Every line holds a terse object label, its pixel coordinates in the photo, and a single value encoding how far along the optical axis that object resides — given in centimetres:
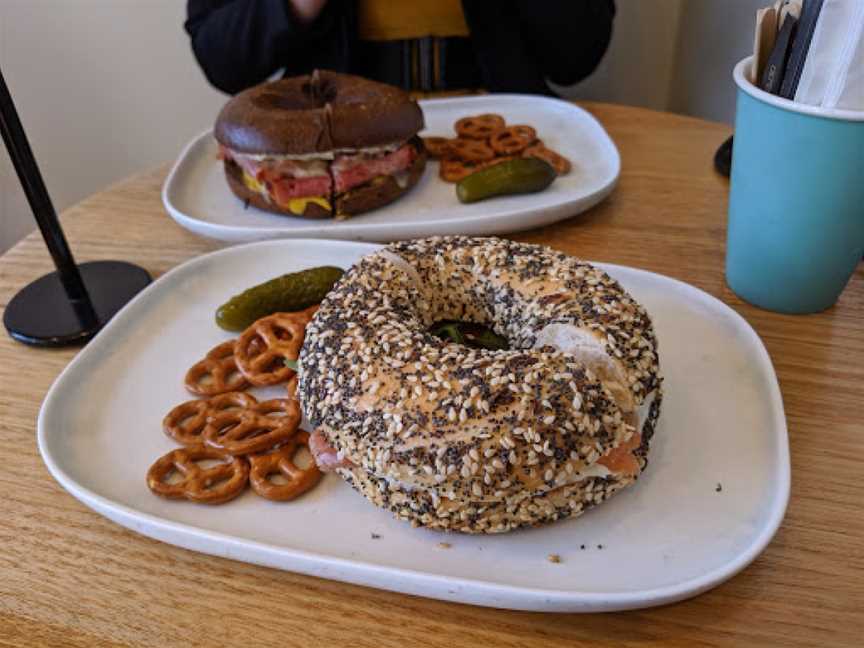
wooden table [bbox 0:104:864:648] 19
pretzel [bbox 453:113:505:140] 43
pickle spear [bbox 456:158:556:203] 37
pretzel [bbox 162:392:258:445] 25
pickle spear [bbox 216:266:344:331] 30
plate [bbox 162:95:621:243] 35
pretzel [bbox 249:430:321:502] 23
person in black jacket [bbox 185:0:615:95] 50
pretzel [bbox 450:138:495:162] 41
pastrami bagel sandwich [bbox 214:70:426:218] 36
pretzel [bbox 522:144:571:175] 40
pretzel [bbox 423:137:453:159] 42
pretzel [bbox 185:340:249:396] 27
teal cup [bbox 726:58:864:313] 25
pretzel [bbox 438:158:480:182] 40
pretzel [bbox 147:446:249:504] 23
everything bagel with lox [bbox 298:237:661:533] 20
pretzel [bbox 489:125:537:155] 41
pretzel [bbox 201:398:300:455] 24
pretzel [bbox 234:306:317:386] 27
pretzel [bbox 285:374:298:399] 26
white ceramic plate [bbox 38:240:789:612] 19
